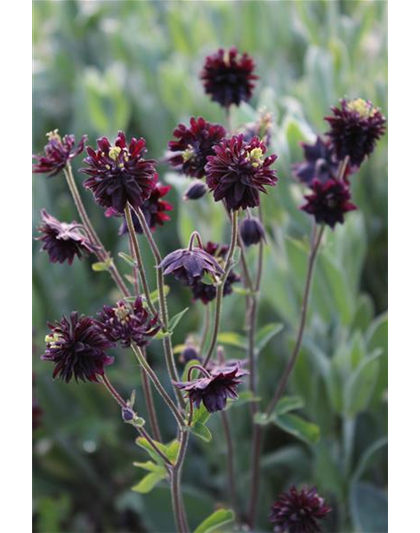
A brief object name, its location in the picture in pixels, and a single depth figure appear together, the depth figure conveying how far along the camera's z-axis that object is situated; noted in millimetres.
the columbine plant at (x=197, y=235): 1147
